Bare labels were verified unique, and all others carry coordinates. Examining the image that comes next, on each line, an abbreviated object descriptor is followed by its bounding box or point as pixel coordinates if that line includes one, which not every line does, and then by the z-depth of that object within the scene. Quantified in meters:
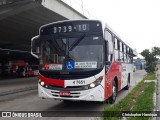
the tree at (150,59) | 23.29
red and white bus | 4.91
